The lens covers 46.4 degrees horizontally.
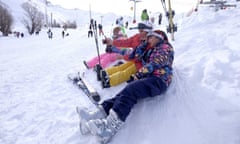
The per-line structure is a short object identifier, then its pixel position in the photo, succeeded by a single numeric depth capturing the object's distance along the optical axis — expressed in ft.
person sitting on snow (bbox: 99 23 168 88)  12.67
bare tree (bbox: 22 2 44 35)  139.23
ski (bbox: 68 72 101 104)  12.13
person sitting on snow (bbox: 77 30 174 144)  8.32
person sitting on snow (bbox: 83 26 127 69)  16.80
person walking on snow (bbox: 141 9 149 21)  37.01
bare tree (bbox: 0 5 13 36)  122.72
